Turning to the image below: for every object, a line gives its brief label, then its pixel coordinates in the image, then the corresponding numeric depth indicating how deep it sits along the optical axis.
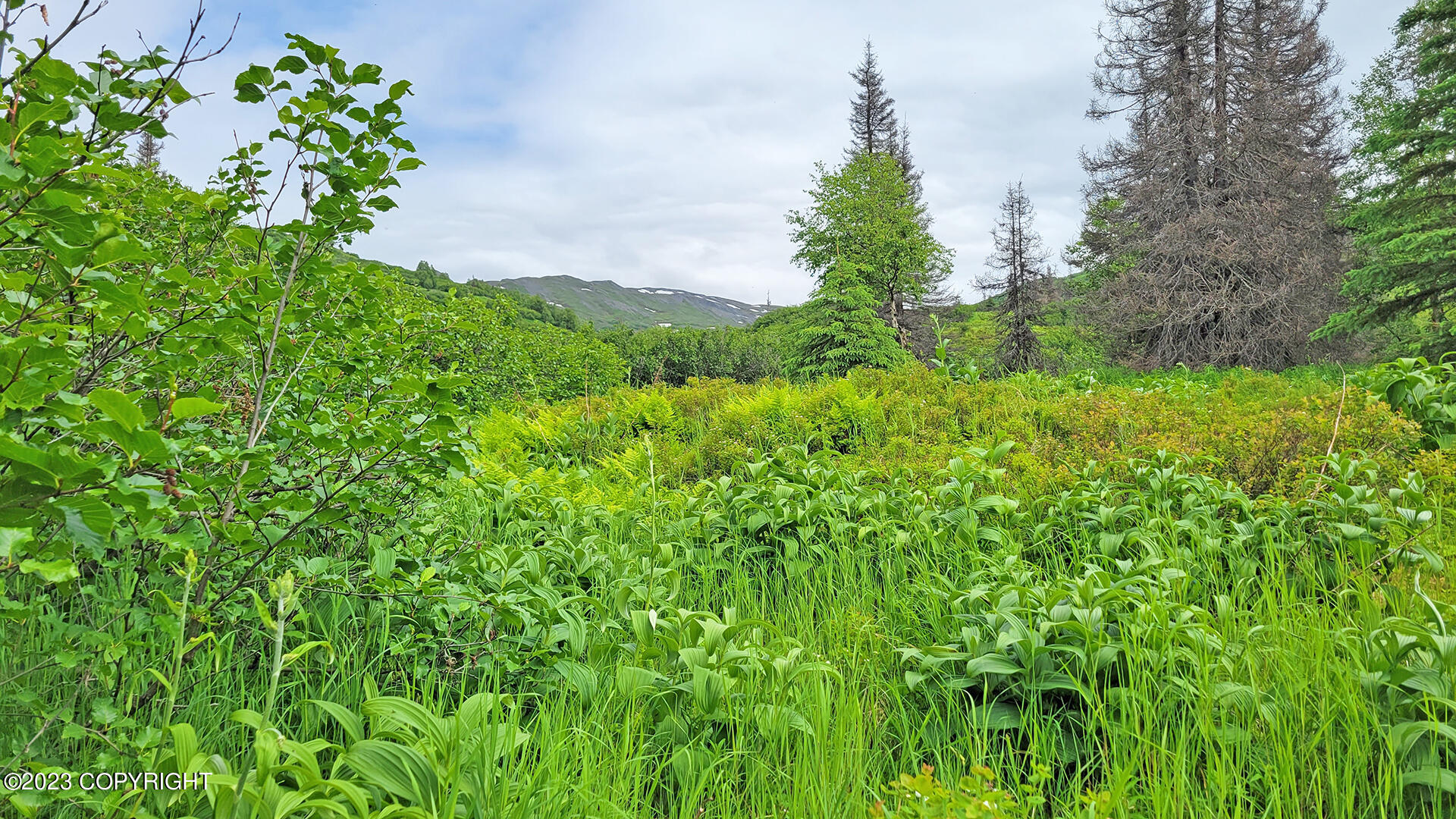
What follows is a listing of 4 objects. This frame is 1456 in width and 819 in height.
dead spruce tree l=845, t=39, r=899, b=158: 32.00
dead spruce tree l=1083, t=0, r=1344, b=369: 13.84
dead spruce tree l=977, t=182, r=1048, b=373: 20.27
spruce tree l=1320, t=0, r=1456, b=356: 10.57
